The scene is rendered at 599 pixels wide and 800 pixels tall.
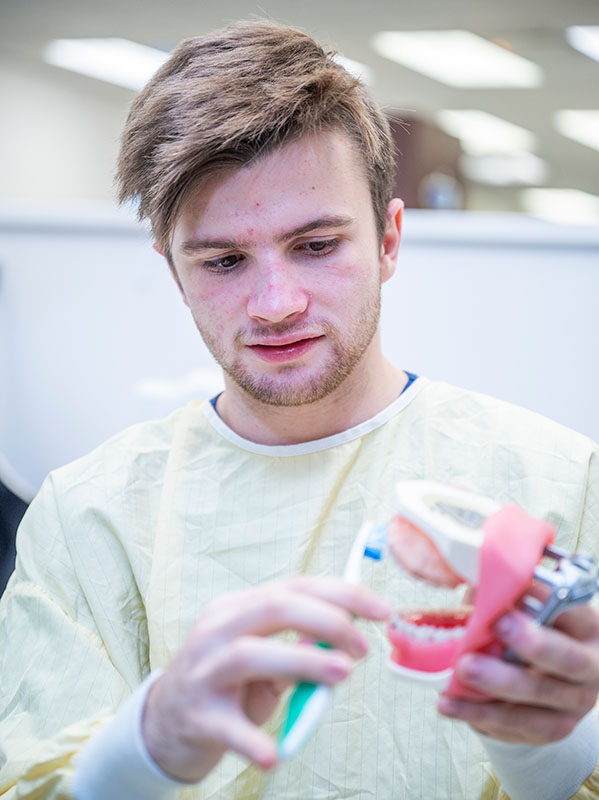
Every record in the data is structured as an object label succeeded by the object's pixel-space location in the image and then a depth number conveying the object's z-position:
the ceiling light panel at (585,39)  3.72
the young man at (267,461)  0.96
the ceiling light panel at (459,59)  4.04
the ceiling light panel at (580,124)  4.98
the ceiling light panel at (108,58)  4.13
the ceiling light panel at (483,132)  5.04
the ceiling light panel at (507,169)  5.85
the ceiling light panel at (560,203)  6.15
